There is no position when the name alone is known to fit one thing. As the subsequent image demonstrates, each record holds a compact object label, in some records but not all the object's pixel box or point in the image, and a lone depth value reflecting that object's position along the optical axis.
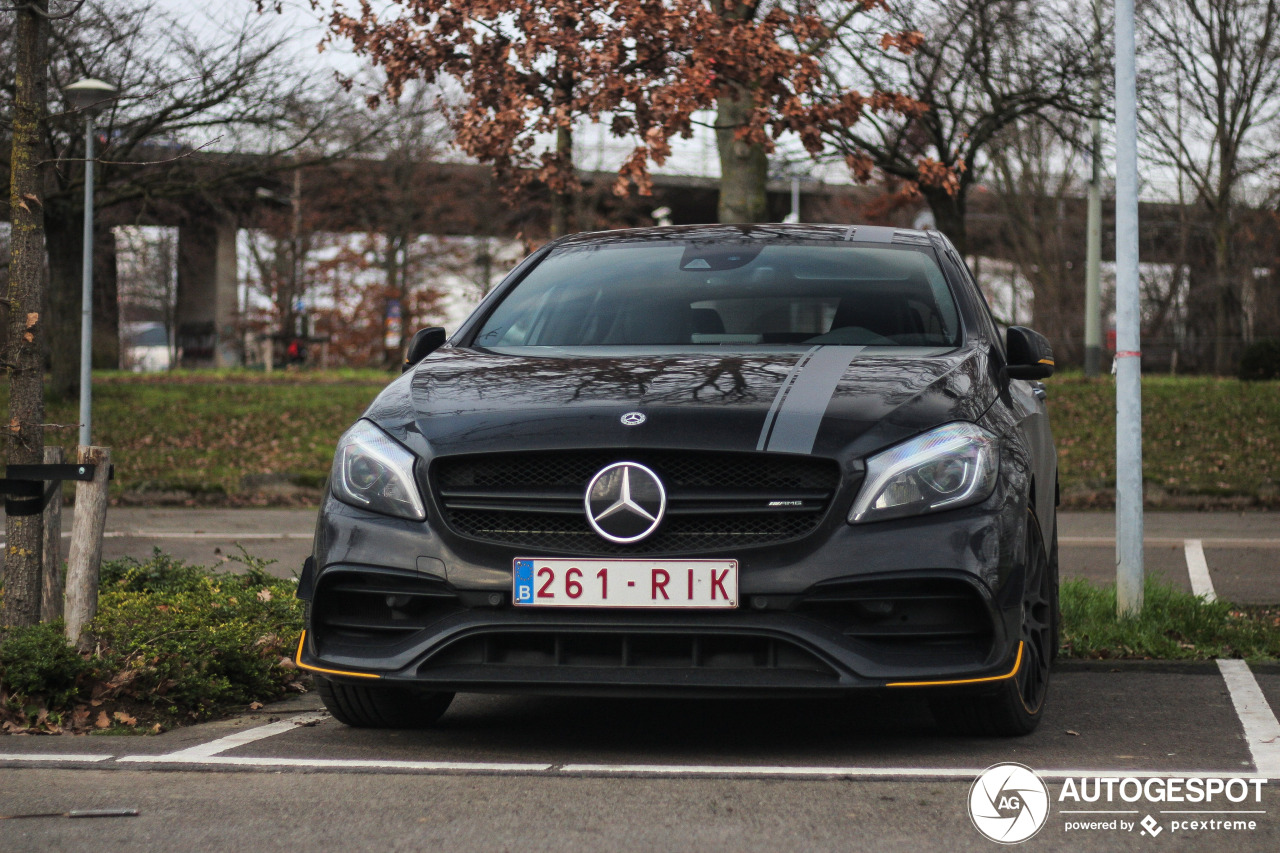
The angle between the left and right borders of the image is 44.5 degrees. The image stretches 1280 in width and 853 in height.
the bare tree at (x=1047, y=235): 41.22
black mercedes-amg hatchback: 3.96
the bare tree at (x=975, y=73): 21.45
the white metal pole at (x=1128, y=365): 6.70
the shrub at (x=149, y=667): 4.98
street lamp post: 17.05
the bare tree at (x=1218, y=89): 29.14
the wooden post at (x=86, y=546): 5.48
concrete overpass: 41.19
